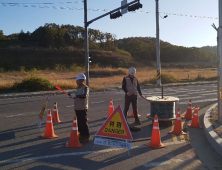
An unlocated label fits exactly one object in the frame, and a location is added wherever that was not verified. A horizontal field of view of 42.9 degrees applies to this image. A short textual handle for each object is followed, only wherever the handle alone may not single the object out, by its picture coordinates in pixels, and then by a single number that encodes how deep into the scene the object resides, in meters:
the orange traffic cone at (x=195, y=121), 8.90
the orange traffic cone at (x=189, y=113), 10.27
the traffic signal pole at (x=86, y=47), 21.63
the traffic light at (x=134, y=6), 16.50
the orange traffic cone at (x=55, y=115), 9.67
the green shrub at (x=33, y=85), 23.11
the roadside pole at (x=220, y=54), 8.45
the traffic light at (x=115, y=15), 18.08
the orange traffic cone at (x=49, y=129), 7.63
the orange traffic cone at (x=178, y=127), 7.96
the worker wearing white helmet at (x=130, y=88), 8.99
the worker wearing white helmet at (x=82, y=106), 6.97
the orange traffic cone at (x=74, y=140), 6.68
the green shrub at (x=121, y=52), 96.75
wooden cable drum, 8.78
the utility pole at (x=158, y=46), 26.85
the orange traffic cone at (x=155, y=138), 6.68
